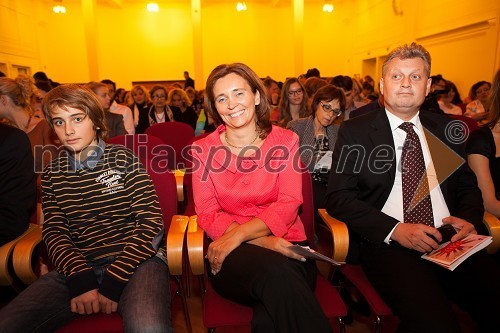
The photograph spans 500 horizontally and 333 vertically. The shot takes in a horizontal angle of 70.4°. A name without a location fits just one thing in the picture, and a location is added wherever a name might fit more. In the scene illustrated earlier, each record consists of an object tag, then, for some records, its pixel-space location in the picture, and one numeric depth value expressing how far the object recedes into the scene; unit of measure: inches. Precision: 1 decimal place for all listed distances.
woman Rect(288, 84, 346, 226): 116.3
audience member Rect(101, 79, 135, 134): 188.2
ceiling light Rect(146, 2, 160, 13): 484.7
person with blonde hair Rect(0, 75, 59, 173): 98.7
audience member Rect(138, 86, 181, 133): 209.8
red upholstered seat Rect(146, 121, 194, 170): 148.9
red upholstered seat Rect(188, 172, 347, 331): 57.4
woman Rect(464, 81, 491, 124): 202.5
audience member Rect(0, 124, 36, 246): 71.4
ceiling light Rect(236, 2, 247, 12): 517.4
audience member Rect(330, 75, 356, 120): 185.9
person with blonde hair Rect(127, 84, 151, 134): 243.0
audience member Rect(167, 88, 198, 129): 221.4
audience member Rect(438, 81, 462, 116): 222.7
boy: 59.6
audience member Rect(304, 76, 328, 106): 168.9
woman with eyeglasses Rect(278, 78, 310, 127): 157.5
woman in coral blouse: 61.2
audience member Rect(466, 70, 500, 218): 77.6
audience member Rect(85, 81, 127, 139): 154.3
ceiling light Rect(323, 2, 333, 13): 498.3
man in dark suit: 62.5
